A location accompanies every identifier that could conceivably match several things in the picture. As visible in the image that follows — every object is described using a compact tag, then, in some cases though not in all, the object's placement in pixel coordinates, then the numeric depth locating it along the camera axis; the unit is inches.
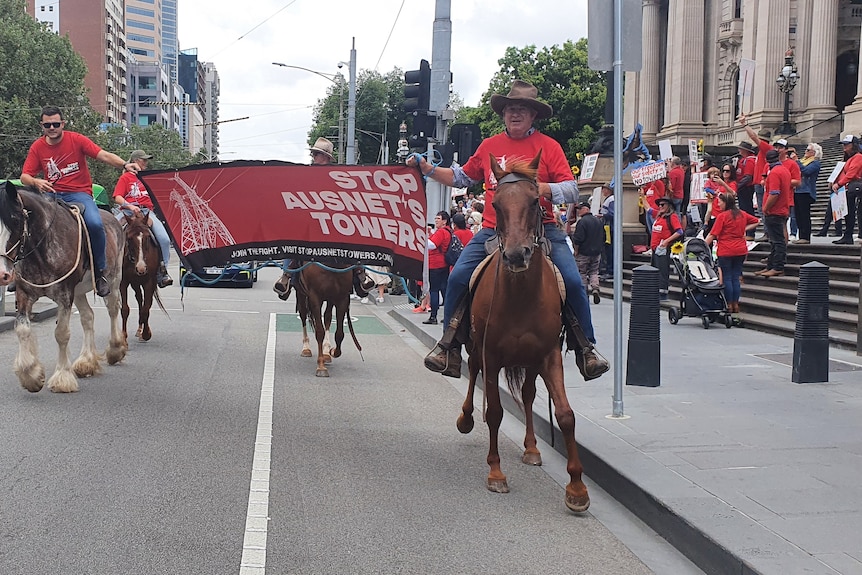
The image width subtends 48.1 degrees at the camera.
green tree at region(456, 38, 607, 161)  2618.1
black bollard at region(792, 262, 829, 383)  398.9
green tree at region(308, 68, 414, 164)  3634.4
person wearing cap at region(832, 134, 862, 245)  669.9
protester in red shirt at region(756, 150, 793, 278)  628.1
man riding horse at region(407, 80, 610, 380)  268.8
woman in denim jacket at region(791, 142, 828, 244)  711.1
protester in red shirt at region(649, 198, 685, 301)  677.3
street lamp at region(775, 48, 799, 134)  1421.0
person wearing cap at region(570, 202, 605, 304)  637.9
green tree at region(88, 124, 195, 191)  2738.7
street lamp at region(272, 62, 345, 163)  2137.8
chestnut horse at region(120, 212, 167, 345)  525.3
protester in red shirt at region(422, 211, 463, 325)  699.4
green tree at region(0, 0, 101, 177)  2126.0
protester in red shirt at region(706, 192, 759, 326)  595.2
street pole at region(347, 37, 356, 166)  1784.0
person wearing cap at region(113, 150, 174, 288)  523.3
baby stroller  596.1
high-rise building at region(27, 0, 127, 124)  4798.2
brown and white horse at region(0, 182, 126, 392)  351.6
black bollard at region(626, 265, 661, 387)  398.0
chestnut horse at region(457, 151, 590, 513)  229.1
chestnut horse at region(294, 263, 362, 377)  461.1
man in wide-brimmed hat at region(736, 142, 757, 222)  855.1
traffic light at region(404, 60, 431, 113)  715.4
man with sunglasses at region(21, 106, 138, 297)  398.0
